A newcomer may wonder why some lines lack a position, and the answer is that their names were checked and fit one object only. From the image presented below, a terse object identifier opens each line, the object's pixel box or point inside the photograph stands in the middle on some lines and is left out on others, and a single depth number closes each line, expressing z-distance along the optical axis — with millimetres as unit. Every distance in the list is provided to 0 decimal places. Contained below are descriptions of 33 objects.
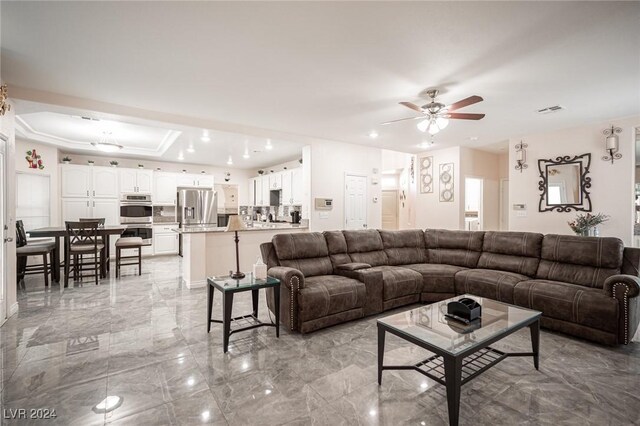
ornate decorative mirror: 4871
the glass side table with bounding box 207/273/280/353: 2605
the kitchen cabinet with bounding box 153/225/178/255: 7773
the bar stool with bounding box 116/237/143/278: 5368
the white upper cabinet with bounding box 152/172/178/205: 7824
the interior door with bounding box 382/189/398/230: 8805
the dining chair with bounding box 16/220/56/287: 4457
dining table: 4589
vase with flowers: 4539
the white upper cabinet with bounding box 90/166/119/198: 6965
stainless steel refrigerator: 8000
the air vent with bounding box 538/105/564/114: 3982
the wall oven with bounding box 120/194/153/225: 7344
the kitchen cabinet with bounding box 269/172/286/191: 7688
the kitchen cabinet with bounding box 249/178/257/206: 9258
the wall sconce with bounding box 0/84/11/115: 2715
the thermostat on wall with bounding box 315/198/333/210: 5777
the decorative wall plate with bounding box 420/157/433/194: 7074
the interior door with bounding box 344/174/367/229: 6191
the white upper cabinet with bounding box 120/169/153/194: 7344
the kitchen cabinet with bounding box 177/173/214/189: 8156
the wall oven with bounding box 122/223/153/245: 7352
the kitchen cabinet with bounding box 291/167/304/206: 6812
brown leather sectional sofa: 2785
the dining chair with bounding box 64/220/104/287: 4680
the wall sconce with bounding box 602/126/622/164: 4504
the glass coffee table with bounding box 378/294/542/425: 1666
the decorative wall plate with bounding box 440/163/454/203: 6605
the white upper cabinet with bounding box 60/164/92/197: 6582
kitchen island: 4758
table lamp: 3016
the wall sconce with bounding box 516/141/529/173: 5566
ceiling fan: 3293
